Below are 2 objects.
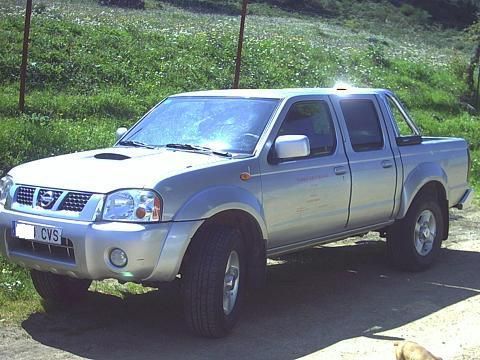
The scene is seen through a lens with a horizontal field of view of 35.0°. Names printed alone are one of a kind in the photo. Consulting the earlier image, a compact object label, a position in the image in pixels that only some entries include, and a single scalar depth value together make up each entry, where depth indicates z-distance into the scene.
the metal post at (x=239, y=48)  10.34
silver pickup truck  5.15
